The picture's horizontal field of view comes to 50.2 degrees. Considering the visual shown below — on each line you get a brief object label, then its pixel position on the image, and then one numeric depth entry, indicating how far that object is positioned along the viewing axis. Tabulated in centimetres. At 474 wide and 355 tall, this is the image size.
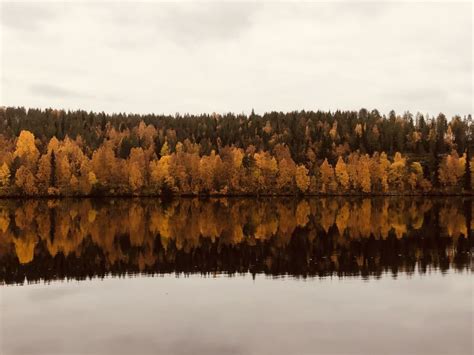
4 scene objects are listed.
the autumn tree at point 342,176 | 16212
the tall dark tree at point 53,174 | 14488
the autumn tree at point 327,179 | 16206
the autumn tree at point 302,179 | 15938
